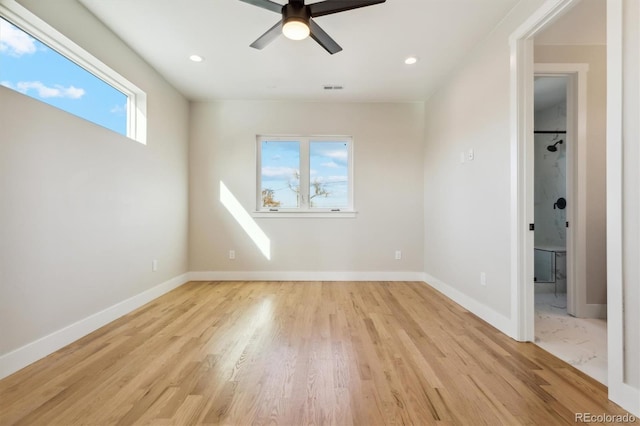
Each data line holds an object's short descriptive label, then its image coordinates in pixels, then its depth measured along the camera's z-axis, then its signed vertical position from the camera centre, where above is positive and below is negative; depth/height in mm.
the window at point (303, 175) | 4051 +573
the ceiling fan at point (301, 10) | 1791 +1367
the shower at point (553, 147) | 3816 +929
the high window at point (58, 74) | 1700 +1060
